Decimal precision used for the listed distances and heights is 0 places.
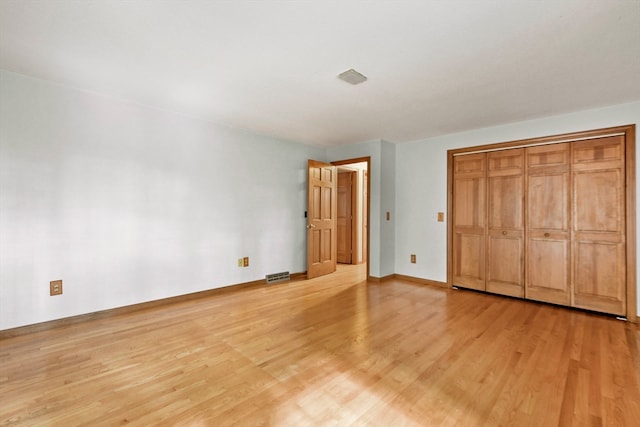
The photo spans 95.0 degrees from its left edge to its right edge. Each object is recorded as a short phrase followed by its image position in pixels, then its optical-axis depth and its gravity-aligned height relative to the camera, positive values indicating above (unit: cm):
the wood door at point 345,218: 671 -6
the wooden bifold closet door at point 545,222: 327 -7
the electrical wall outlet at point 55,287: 282 -71
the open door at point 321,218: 498 -5
